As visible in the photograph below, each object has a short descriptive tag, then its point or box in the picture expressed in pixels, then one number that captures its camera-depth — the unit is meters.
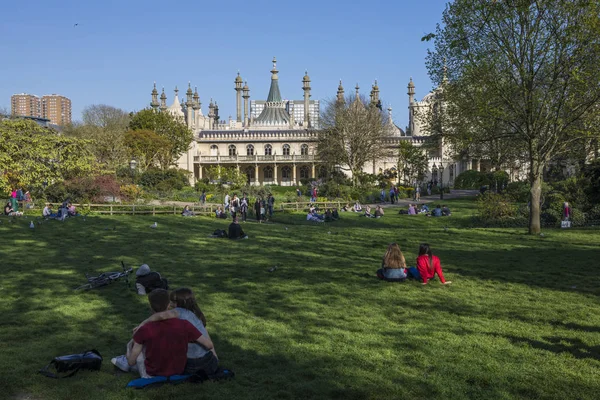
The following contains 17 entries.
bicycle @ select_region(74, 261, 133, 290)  10.95
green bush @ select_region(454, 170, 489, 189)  55.98
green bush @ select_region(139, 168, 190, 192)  48.09
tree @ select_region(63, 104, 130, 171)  51.62
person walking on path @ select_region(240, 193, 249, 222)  28.94
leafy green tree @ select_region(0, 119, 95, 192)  33.03
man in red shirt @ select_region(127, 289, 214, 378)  6.16
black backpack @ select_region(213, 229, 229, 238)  20.42
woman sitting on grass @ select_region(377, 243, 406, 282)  11.86
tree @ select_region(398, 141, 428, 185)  55.22
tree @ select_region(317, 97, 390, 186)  54.47
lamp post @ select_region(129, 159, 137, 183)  44.66
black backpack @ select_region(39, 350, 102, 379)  6.29
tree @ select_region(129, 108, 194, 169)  61.97
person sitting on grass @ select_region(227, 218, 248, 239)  19.68
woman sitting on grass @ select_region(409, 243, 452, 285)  11.57
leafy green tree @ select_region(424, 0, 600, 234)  19.19
